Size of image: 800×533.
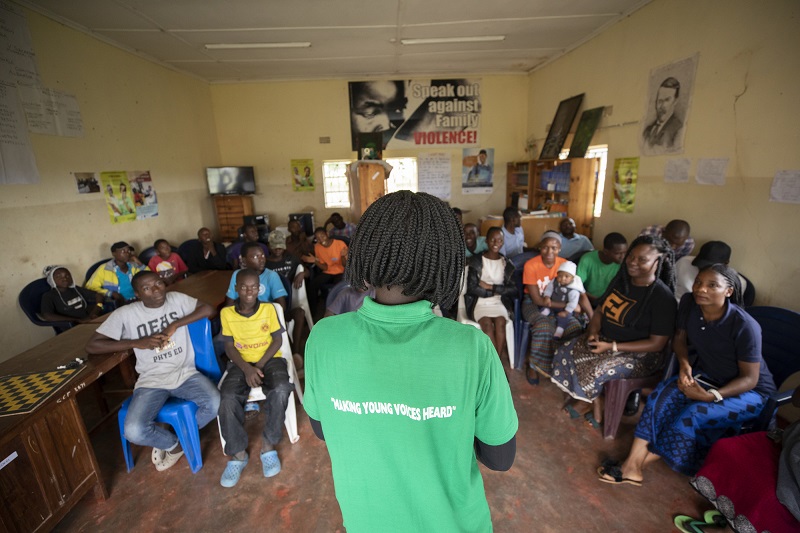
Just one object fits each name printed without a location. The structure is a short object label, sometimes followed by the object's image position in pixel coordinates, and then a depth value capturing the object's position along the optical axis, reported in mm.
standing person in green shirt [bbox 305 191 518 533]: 714
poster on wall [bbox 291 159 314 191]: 6887
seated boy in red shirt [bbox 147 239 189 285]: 4227
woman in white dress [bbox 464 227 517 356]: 3393
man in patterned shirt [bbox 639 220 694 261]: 3109
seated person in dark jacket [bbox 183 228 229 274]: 4781
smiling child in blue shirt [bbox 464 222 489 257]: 4094
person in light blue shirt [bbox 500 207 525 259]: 4496
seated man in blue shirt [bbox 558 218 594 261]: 4215
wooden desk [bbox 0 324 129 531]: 1600
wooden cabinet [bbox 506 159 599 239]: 4730
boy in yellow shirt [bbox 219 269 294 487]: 2270
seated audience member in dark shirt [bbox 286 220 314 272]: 4871
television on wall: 6290
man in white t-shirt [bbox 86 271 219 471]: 2154
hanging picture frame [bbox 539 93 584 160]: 5125
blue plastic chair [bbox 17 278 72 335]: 3164
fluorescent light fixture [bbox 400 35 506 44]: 4673
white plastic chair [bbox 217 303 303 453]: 2426
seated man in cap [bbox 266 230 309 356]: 3561
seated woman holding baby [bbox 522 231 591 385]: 2914
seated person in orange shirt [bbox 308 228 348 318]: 4484
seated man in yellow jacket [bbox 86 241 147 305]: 3744
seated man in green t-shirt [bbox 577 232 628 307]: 3135
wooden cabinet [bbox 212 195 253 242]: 6520
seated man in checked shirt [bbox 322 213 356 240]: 5900
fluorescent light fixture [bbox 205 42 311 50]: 4652
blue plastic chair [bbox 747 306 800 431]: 2090
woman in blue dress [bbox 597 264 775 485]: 1868
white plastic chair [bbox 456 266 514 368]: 3318
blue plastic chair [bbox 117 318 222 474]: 2227
